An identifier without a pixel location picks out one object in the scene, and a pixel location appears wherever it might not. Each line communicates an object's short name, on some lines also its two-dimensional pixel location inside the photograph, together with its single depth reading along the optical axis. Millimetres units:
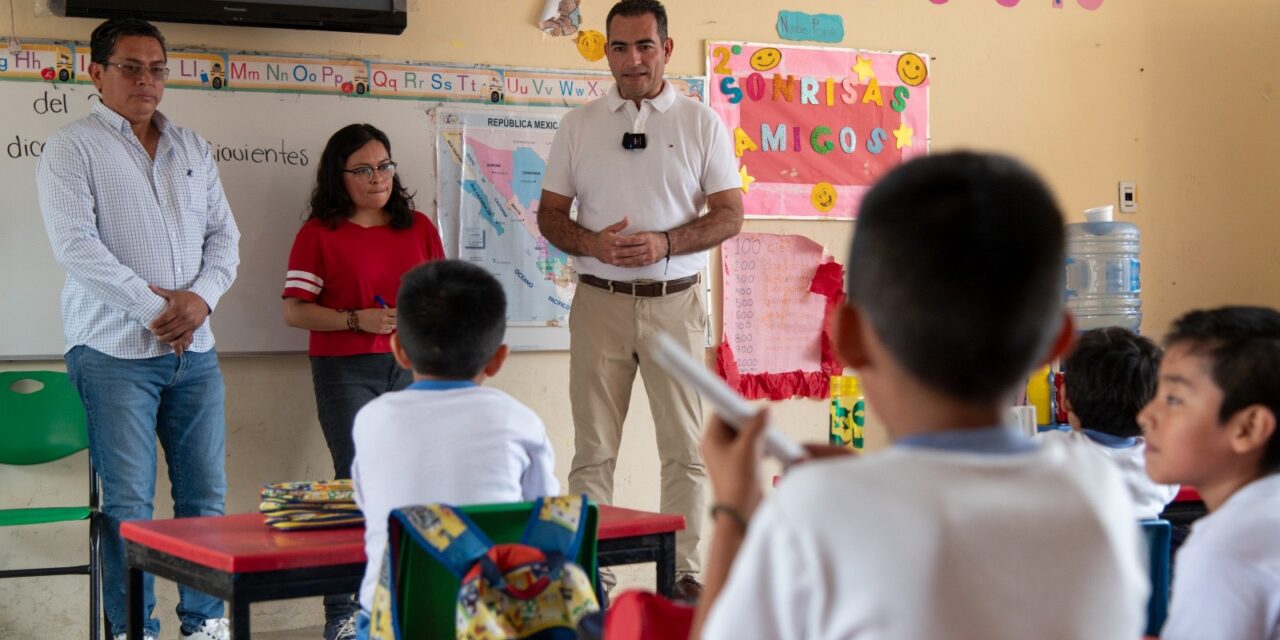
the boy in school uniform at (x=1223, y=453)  1438
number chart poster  4852
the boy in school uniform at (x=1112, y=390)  2629
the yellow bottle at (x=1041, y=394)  4652
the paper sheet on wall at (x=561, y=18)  4586
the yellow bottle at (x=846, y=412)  5051
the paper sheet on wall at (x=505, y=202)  4492
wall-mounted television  3982
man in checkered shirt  3574
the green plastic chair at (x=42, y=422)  3797
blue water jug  5320
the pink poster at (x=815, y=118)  4867
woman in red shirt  4016
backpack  1650
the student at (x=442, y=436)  1927
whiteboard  3986
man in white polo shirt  4062
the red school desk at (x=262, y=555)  1888
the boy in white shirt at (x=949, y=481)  869
